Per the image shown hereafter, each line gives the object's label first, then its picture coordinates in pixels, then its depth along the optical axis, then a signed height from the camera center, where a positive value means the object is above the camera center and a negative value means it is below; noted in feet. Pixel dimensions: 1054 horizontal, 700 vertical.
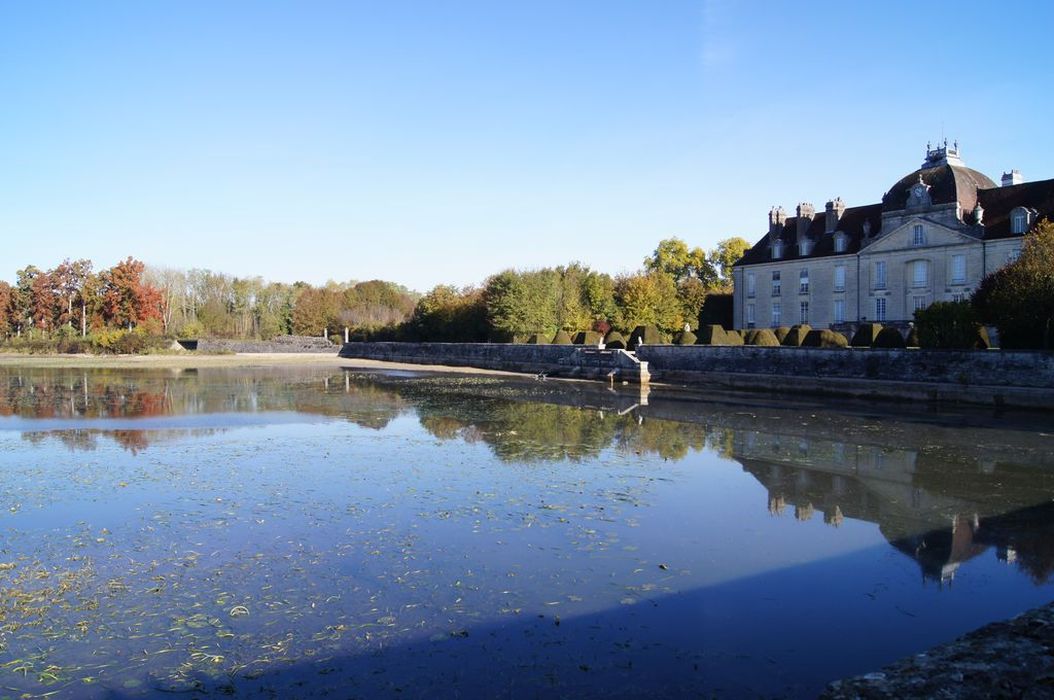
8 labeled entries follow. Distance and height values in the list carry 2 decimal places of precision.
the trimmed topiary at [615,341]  127.03 -2.03
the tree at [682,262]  225.35 +19.58
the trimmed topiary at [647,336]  127.65 -1.19
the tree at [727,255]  219.41 +20.96
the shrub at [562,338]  140.36 -1.47
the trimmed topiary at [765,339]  115.34 -1.73
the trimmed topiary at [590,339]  132.57 -1.60
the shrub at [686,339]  120.57 -1.64
